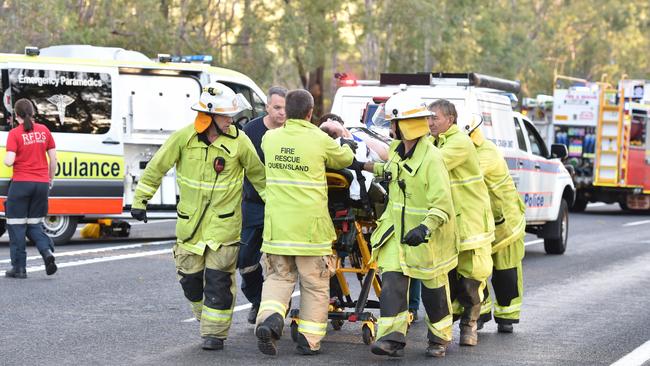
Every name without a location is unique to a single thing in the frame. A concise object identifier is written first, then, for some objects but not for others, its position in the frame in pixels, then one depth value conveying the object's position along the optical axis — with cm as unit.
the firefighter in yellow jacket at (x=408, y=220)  1452
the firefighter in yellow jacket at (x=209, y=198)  1514
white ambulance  2794
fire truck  4752
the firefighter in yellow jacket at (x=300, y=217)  1478
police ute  2627
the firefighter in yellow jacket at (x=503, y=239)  1742
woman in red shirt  2190
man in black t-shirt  1623
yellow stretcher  1557
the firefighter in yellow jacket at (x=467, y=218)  1613
